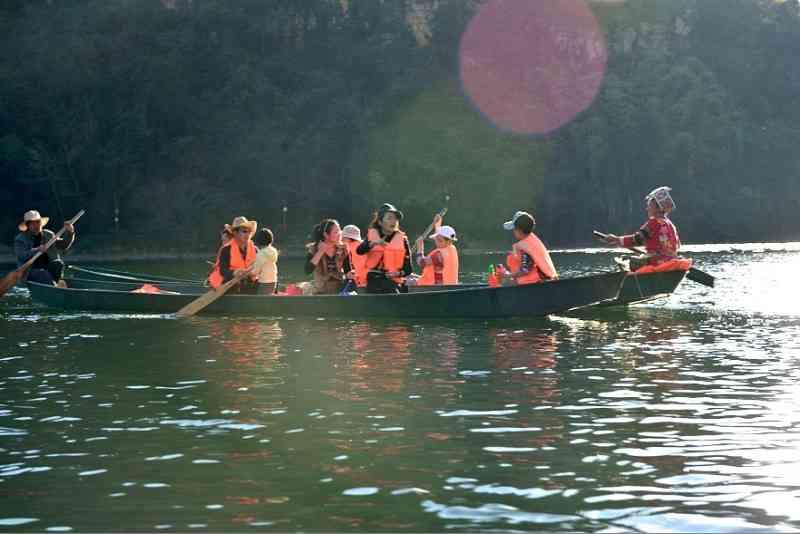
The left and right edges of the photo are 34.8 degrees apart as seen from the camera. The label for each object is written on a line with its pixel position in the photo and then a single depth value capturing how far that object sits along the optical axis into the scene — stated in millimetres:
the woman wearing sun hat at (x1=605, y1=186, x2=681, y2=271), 19906
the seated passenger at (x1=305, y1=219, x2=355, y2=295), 18766
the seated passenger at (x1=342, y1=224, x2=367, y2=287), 19938
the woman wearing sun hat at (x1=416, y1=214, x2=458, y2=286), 19922
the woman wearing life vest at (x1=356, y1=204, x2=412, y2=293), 18578
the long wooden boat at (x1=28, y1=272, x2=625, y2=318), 18703
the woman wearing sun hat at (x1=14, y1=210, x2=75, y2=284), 22641
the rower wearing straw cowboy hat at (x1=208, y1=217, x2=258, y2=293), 20172
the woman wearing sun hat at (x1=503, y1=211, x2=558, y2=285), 18219
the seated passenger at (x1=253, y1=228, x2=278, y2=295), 20656
